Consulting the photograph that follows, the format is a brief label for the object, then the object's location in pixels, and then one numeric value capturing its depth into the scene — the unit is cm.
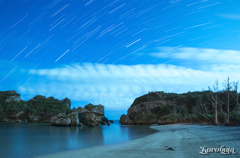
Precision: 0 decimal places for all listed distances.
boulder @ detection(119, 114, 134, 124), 9240
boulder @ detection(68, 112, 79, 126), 6562
